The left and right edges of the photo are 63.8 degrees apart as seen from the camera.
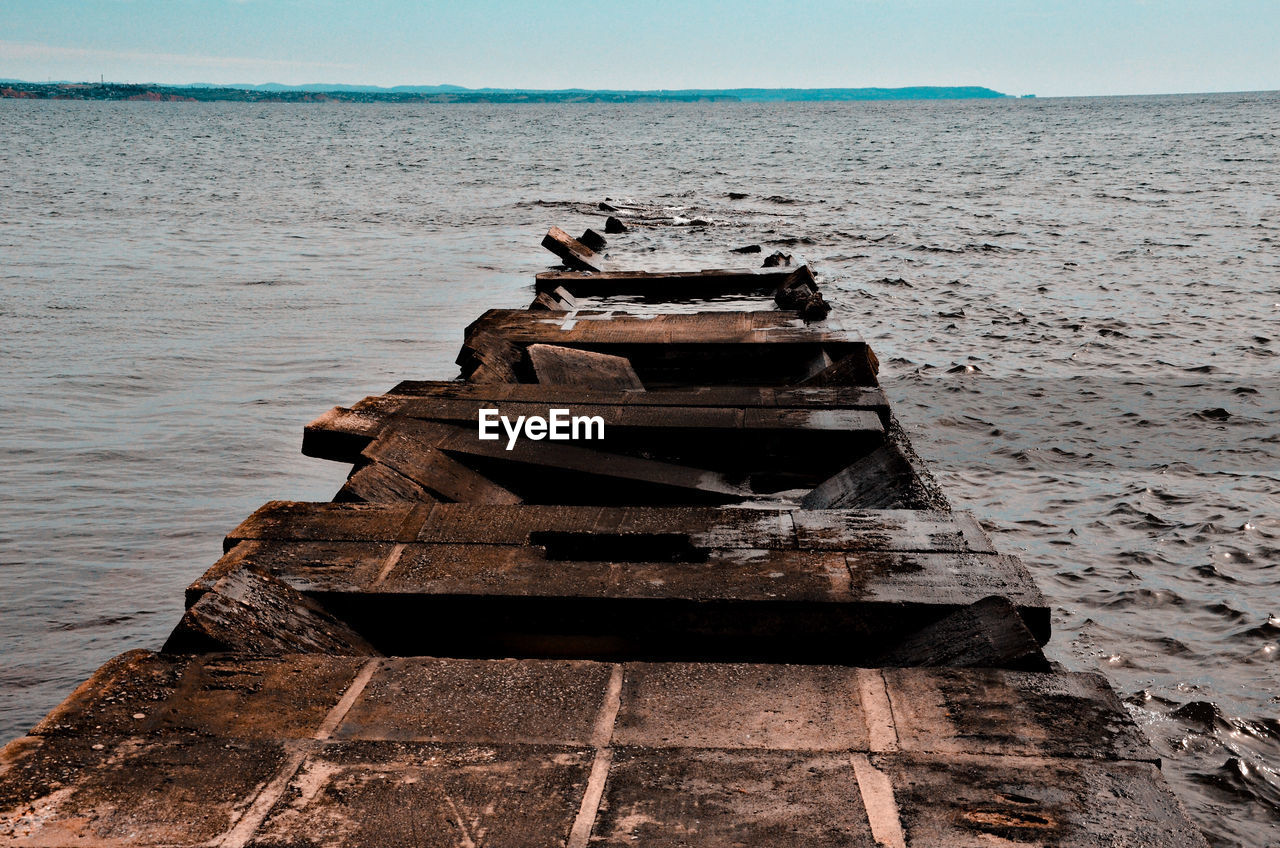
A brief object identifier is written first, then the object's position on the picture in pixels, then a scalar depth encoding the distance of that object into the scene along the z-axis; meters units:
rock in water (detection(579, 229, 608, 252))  20.19
